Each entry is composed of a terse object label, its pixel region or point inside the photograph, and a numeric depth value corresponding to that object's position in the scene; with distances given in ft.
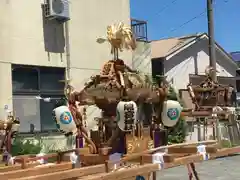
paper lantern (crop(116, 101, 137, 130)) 21.02
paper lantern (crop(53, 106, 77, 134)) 22.15
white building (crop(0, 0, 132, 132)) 43.98
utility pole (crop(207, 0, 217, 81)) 58.75
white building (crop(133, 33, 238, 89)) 66.54
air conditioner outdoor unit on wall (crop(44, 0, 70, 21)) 46.09
